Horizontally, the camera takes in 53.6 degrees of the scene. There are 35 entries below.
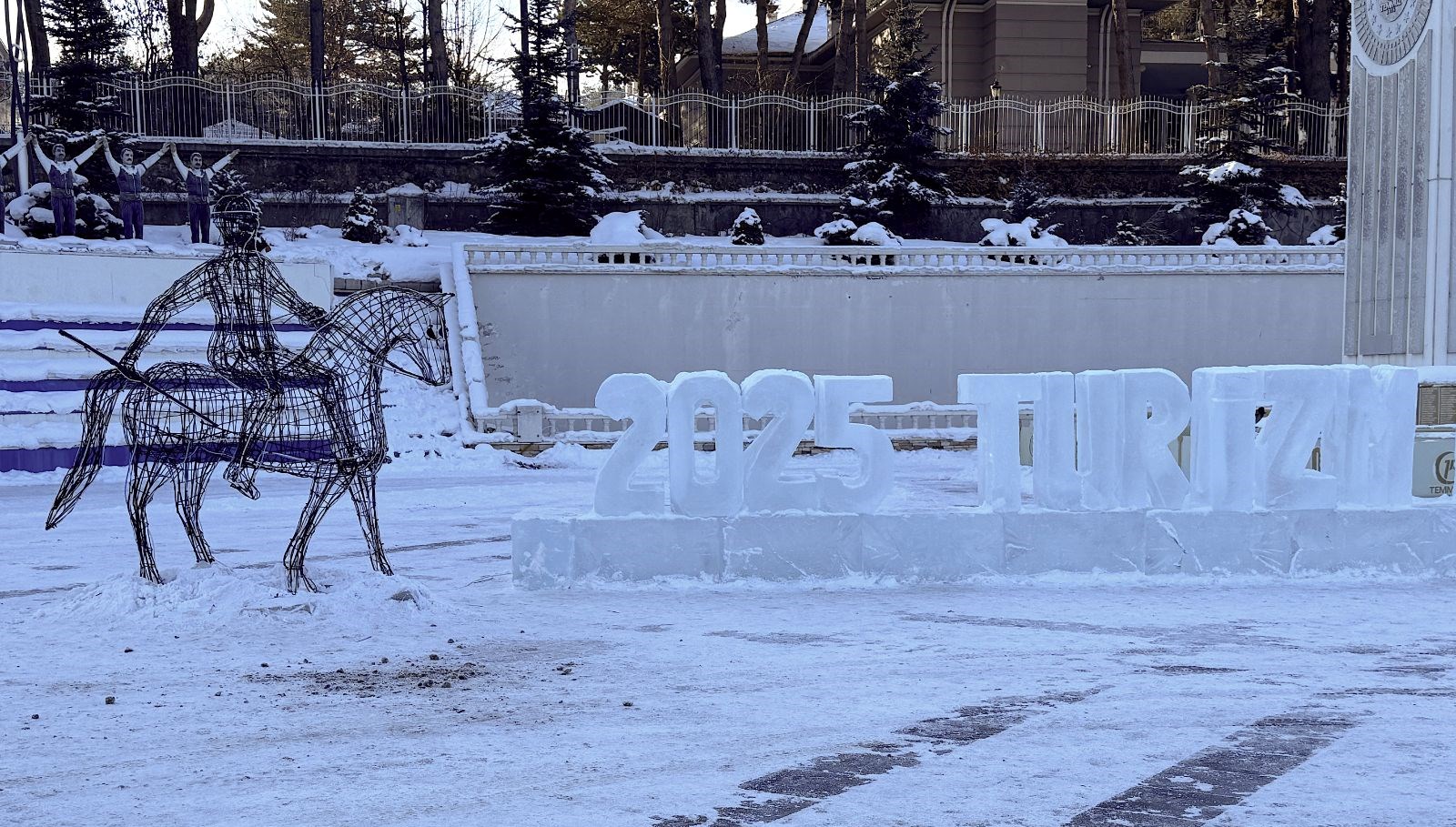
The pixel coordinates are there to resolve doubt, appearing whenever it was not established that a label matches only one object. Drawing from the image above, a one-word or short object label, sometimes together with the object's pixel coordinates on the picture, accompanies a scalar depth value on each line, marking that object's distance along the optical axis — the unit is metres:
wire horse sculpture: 8.98
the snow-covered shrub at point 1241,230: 33.69
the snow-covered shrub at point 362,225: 30.91
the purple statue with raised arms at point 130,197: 28.61
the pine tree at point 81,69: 33.06
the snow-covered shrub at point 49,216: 28.66
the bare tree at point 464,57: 53.38
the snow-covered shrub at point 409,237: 30.80
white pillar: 19.14
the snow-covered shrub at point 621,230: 29.28
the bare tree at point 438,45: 39.22
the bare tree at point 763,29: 46.34
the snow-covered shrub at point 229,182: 28.45
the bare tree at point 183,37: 39.69
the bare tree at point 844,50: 42.56
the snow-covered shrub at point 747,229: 31.39
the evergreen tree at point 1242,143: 35.09
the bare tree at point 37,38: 35.88
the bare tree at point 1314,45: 41.59
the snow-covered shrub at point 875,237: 31.70
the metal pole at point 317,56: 36.19
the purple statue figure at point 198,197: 29.22
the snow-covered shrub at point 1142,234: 33.66
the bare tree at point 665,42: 42.12
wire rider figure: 8.98
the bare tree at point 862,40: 41.94
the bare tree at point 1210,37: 40.84
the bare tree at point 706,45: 40.38
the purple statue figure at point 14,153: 29.70
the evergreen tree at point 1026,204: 35.19
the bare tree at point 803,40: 47.56
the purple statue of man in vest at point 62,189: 27.80
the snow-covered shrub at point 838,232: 32.69
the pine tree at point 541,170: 32.81
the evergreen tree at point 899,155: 34.53
